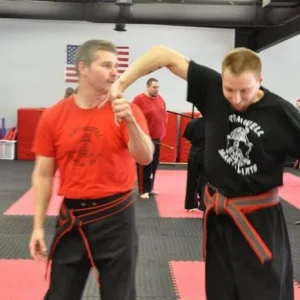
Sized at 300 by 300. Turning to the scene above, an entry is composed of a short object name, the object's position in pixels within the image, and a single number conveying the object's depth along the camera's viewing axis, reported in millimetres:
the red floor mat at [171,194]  5875
